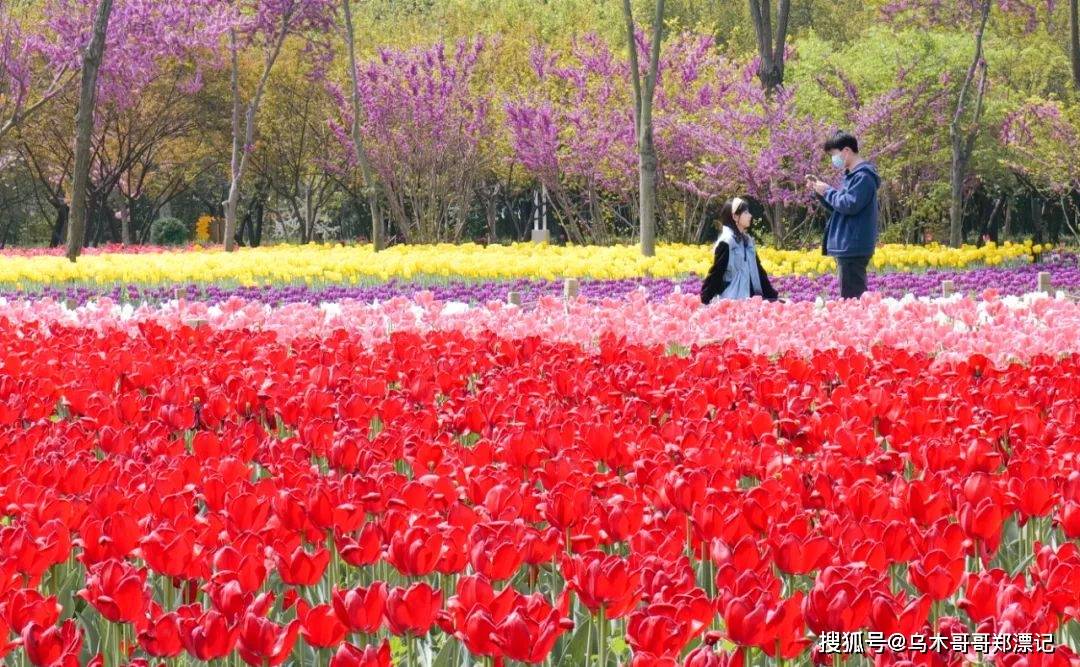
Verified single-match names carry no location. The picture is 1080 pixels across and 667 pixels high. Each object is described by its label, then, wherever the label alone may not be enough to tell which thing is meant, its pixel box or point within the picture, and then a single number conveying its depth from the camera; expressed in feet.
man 74.23
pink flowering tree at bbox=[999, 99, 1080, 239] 174.50
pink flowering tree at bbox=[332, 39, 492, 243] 209.56
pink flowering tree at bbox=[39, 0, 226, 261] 184.85
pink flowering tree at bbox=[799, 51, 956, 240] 169.78
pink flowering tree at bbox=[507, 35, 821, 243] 154.40
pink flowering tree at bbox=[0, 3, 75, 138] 185.88
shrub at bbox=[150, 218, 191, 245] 308.91
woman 76.54
